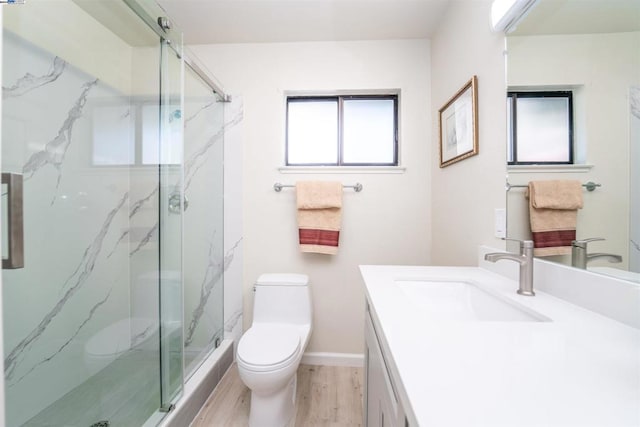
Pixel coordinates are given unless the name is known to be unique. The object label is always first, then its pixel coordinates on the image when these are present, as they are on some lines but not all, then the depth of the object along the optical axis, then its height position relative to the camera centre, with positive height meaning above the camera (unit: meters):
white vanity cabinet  0.59 -0.51
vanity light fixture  0.89 +0.75
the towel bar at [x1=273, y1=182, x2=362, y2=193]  1.78 +0.19
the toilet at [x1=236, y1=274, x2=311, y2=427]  1.16 -0.68
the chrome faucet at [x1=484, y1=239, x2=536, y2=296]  0.81 -0.17
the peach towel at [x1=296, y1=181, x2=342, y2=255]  1.70 -0.02
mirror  0.61 +0.29
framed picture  1.20 +0.48
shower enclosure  1.13 -0.01
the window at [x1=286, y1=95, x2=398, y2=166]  1.92 +0.63
